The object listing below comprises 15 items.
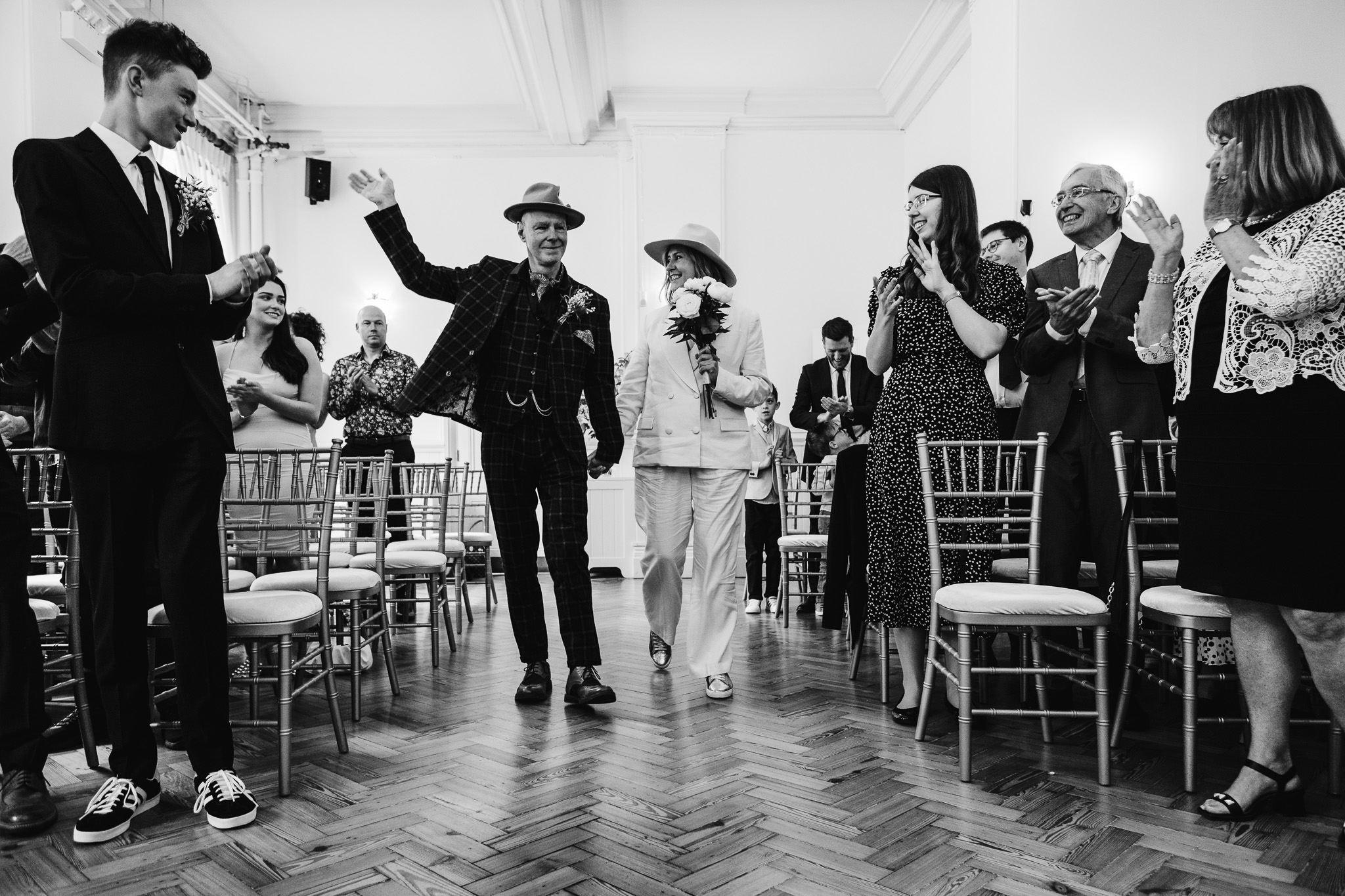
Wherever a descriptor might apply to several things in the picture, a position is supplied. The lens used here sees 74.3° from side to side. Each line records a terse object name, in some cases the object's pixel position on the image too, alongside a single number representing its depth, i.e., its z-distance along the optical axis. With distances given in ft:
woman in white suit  11.20
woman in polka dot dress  9.39
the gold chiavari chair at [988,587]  7.75
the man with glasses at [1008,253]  13.66
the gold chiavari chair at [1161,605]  7.45
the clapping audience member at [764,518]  19.38
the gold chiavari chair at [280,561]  7.63
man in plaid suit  10.47
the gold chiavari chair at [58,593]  8.07
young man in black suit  6.45
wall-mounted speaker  26.89
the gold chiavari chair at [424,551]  13.57
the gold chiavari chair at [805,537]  16.19
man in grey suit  9.42
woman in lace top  6.42
